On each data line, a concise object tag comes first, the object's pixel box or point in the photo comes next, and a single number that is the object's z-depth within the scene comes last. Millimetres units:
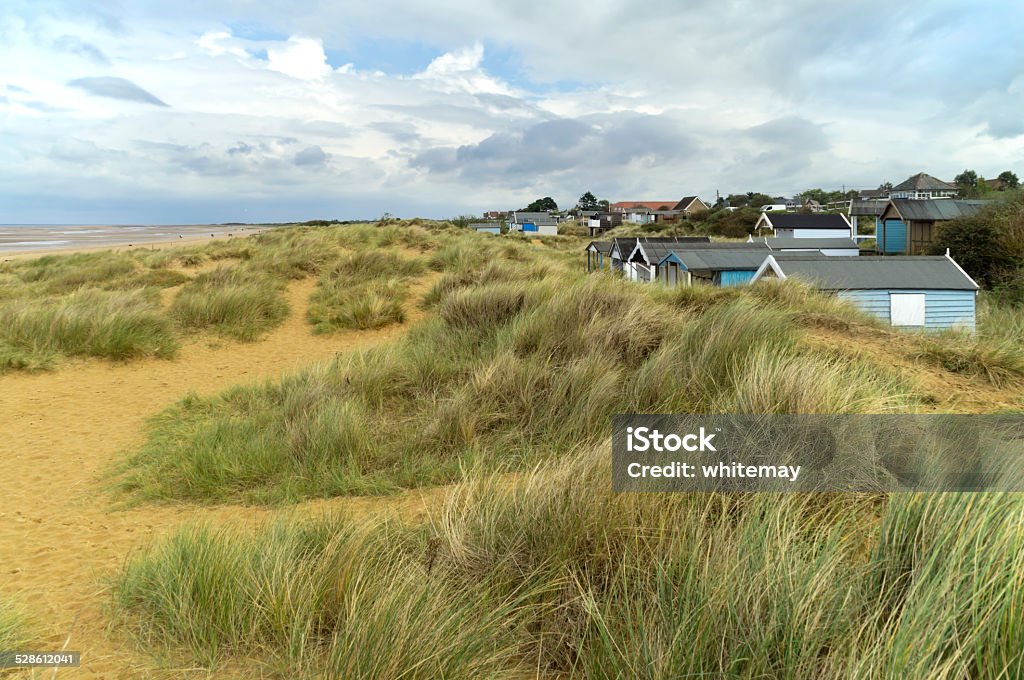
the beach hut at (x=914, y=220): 34156
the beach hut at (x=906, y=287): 13789
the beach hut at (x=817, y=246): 32938
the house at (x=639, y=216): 105000
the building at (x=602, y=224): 82650
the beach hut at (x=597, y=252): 37000
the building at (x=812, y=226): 45938
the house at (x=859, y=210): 58219
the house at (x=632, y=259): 25984
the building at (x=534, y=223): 84119
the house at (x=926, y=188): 70688
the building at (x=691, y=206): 99962
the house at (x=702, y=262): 19766
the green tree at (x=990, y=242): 26672
